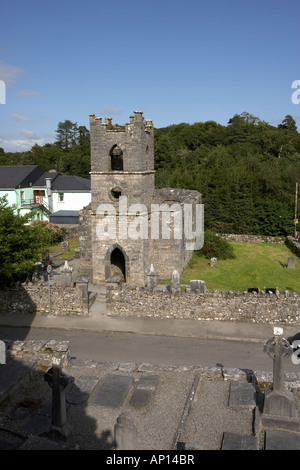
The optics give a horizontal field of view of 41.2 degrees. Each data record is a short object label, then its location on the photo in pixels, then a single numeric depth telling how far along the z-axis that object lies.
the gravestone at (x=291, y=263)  25.79
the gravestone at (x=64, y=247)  29.86
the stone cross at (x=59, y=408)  7.93
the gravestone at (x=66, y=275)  18.38
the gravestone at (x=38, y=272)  21.13
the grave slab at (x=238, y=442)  7.80
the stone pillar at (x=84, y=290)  17.44
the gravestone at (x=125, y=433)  5.98
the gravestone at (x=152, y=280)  17.95
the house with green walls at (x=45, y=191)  42.50
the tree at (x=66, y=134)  87.62
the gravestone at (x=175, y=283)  16.85
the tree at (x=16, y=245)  17.50
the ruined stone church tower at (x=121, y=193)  20.06
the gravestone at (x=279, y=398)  8.52
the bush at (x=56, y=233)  33.51
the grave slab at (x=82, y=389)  9.73
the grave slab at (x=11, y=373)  9.82
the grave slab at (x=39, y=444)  7.12
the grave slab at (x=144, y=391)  9.59
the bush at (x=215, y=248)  28.17
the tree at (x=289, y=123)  74.19
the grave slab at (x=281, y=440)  7.85
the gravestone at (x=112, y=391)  9.61
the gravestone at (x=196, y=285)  17.31
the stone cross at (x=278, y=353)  8.75
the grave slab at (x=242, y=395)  9.30
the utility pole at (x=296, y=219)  33.38
